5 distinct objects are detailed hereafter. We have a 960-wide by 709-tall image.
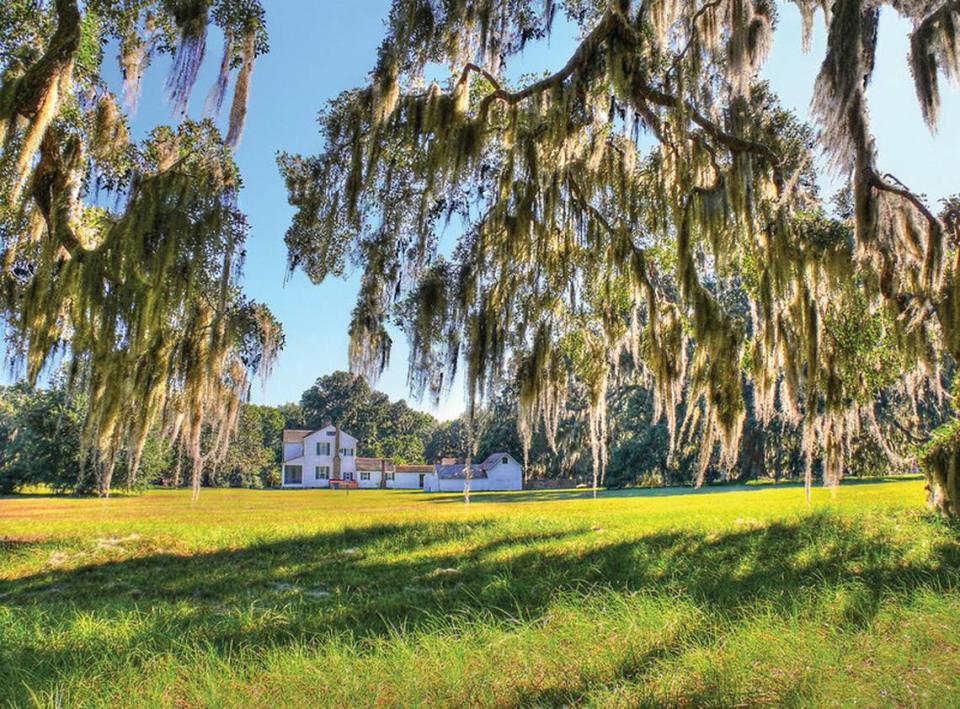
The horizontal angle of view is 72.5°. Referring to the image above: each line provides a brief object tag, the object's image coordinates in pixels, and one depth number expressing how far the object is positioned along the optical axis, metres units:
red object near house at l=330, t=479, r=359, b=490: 56.86
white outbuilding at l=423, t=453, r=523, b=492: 55.81
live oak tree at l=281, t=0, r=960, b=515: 6.73
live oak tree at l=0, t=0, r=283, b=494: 7.07
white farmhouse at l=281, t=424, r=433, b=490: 60.22
